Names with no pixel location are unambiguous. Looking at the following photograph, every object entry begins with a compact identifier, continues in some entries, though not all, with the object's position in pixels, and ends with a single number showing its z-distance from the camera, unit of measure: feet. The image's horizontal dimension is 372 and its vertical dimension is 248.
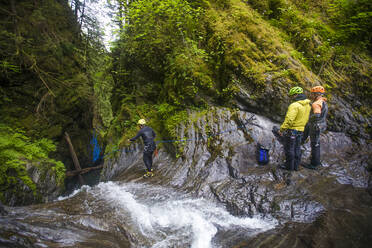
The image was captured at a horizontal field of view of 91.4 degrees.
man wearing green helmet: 15.66
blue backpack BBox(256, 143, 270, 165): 18.26
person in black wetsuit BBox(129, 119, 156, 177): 22.21
